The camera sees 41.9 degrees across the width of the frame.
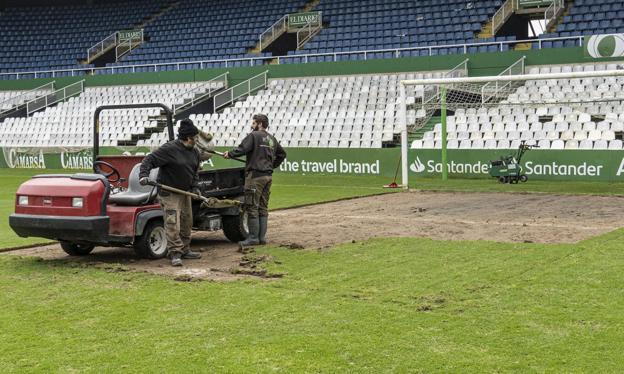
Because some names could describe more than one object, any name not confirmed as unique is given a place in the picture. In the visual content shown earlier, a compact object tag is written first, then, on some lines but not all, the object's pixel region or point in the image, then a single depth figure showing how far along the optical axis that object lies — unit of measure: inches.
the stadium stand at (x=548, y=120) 895.7
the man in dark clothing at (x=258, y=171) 432.5
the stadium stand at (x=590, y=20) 1107.9
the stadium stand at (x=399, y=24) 1261.1
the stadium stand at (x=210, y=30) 1485.0
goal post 916.0
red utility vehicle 374.6
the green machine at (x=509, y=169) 852.6
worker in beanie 382.1
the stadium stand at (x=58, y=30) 1662.2
